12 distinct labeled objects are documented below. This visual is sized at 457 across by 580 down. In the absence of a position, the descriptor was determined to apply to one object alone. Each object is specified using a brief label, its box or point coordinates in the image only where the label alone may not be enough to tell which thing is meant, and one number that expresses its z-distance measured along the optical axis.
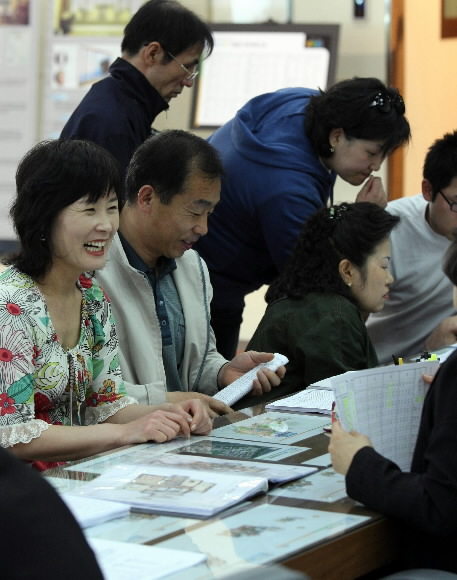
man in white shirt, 5.82
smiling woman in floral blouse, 3.33
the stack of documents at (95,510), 2.52
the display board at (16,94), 9.06
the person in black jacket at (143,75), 5.05
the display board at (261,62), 8.89
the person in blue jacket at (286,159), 5.13
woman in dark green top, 4.49
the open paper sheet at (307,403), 3.92
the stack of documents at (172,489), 2.62
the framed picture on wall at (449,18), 9.14
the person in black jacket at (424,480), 2.60
